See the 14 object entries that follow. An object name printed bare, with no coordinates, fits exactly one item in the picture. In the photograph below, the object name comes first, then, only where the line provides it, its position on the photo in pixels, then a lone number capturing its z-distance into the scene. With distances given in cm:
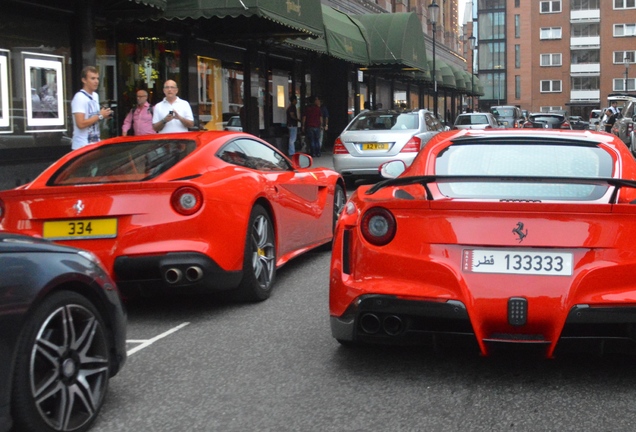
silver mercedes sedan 1628
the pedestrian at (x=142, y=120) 1250
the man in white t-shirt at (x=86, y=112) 991
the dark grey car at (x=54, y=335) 316
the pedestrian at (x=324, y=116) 2820
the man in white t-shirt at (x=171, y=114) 1090
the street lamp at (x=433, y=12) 3278
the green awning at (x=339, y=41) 2259
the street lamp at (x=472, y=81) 4975
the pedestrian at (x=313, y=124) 2524
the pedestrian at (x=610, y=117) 2813
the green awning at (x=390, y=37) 3005
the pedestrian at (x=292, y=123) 2508
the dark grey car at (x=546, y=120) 3603
